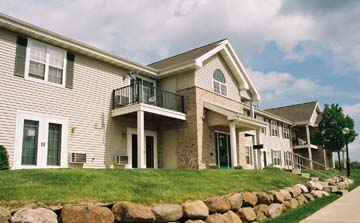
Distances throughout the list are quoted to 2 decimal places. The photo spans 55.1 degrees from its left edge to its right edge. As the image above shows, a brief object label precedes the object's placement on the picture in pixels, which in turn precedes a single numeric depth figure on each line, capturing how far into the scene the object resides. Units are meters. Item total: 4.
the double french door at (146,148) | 16.45
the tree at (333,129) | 33.84
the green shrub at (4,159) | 11.11
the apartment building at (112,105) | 12.50
